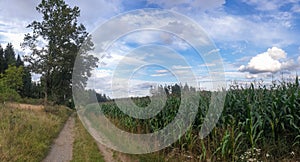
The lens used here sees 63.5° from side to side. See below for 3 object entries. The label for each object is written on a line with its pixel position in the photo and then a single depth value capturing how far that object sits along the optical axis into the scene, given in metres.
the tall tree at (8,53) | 58.44
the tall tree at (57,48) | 28.30
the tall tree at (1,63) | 54.09
